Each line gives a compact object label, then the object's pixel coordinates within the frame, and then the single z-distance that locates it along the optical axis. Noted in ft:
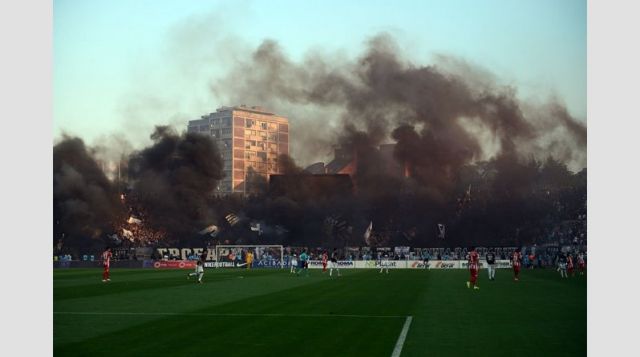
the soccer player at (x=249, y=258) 273.03
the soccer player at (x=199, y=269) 159.94
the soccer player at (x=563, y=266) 190.08
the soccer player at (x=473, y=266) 136.56
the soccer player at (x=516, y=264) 172.61
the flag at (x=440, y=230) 393.64
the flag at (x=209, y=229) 435.94
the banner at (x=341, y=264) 284.61
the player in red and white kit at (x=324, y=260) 227.20
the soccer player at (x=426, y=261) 274.16
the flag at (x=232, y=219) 419.95
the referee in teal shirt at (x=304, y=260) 206.49
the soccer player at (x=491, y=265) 171.32
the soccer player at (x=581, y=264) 220.55
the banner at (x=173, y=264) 288.24
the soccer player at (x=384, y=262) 263.18
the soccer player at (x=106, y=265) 173.58
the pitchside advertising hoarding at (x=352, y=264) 277.85
